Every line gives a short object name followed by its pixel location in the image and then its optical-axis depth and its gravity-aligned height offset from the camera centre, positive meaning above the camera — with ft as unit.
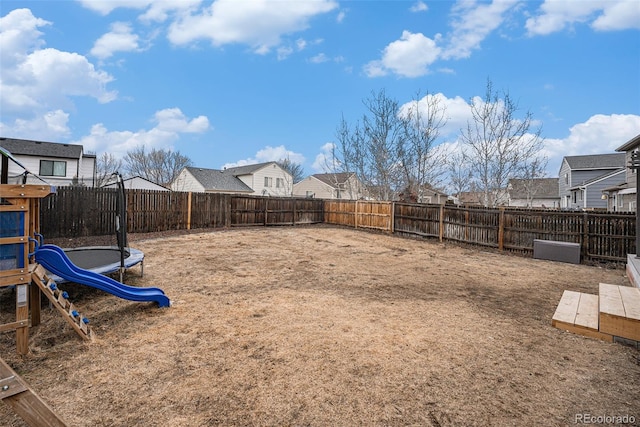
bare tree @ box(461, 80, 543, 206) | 46.78 +10.66
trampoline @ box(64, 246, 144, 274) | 15.02 -3.33
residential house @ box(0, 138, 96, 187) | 64.64 +9.19
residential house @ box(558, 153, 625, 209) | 65.05 +7.54
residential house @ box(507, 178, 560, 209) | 103.12 +4.10
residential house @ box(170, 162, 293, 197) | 99.09 +8.04
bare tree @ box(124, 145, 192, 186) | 129.08 +16.85
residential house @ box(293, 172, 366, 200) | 112.57 +6.87
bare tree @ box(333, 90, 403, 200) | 57.88 +11.92
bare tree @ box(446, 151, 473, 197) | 53.83 +7.12
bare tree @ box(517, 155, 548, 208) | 51.31 +6.79
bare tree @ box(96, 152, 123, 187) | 113.21 +14.83
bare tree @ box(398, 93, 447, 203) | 52.85 +11.03
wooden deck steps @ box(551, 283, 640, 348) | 10.19 -4.15
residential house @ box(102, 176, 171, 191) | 70.08 +4.34
